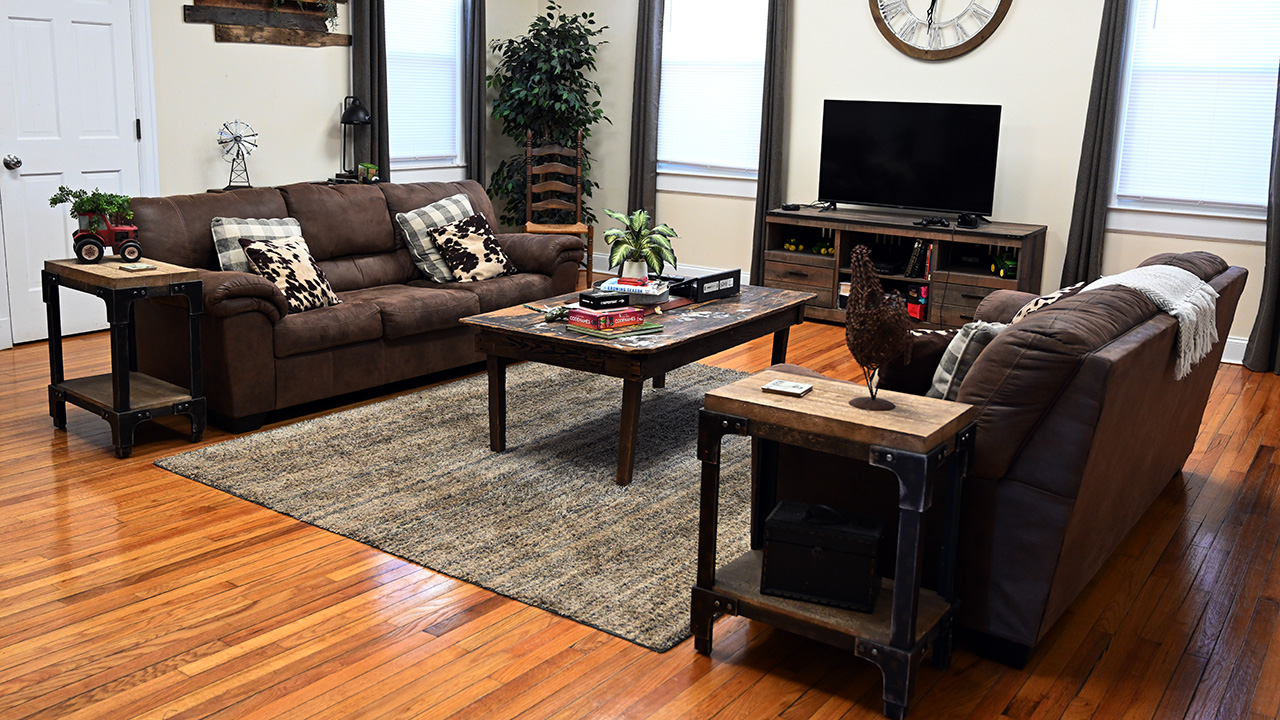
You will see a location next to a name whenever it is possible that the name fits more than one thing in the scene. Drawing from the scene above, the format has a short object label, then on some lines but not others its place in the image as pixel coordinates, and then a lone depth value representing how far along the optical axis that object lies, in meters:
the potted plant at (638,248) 4.35
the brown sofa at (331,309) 4.27
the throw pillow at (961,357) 2.73
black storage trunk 2.51
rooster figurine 2.40
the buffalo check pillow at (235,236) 4.63
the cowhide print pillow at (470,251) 5.44
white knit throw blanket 2.96
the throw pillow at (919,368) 2.95
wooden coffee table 3.80
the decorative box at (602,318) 3.93
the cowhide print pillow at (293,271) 4.59
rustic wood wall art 6.17
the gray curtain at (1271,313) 5.71
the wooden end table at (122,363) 3.93
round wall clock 6.48
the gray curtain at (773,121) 7.18
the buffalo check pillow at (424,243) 5.48
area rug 3.11
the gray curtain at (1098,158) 6.03
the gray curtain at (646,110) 7.73
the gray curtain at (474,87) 7.71
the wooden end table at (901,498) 2.29
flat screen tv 6.44
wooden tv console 6.26
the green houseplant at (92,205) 4.14
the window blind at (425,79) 7.39
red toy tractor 4.12
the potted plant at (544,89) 7.62
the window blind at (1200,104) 5.77
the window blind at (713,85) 7.47
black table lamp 6.68
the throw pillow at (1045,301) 3.11
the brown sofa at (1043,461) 2.45
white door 5.50
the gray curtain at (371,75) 6.89
